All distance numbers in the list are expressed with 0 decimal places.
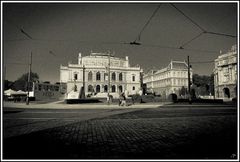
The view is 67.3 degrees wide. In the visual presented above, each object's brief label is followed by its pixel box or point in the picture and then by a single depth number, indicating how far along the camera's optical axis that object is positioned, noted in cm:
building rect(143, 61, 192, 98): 8300
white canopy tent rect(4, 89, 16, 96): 4560
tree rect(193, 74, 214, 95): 9320
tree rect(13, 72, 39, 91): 9593
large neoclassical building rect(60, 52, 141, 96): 7044
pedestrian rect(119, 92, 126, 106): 2138
